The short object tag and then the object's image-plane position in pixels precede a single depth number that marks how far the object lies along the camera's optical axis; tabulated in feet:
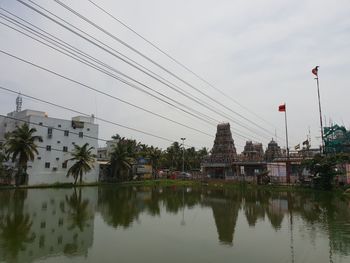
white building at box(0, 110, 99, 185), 148.05
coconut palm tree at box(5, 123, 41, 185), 125.39
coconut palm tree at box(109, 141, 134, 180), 171.63
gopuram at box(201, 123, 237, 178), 194.49
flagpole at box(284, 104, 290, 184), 145.18
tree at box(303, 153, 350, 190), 115.24
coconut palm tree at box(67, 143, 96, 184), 147.64
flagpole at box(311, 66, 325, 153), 123.81
